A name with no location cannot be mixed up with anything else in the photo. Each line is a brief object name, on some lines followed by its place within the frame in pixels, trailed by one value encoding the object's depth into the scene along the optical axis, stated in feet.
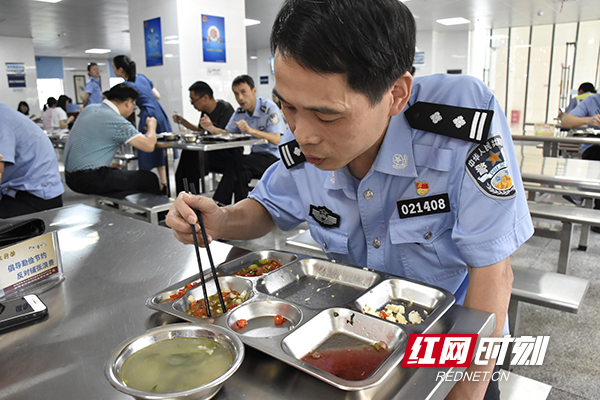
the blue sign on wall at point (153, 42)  22.38
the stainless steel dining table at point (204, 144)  13.32
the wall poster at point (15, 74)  40.32
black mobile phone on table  3.01
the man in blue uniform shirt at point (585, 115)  16.40
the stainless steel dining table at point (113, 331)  2.27
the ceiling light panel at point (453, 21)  36.88
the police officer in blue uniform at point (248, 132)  14.40
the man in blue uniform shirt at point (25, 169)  8.73
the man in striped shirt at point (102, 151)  11.92
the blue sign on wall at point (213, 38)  22.39
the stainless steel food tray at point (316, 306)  2.49
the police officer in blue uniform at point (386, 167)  2.58
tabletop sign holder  3.46
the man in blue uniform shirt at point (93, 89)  27.53
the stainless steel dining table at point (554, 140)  13.77
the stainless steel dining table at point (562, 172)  8.67
